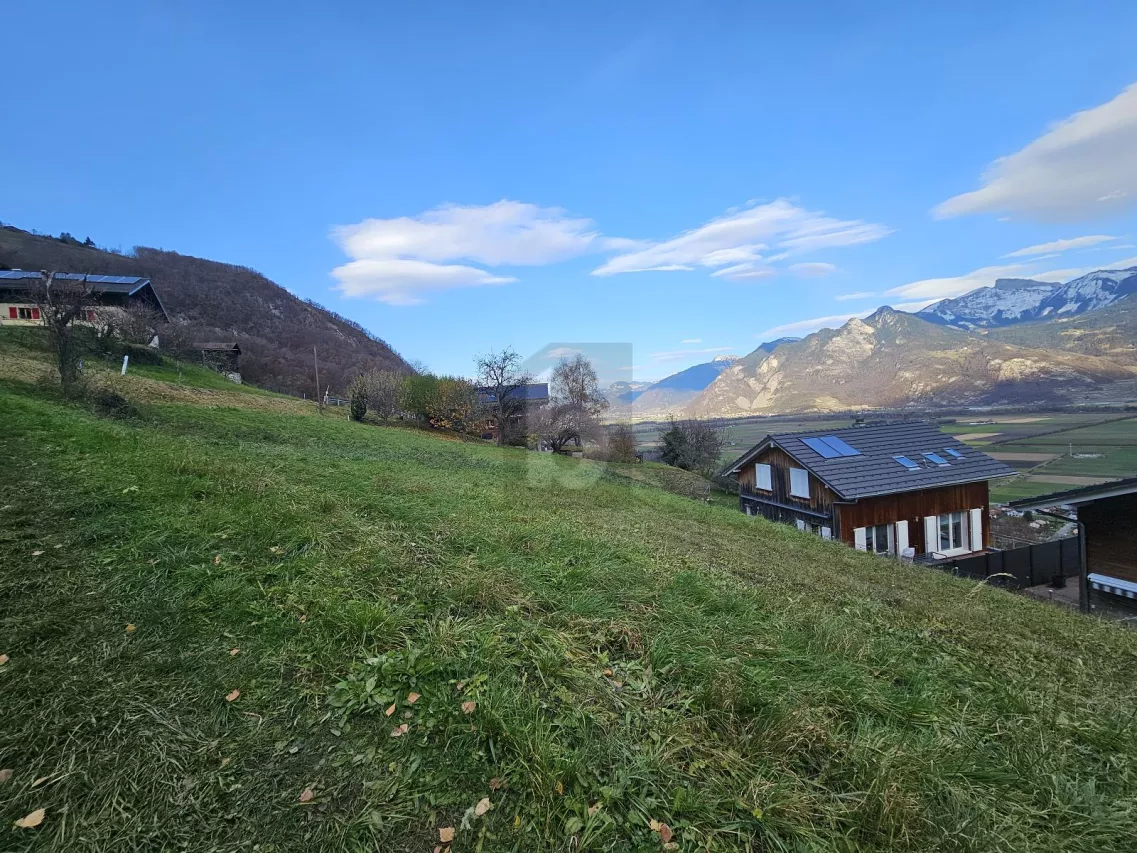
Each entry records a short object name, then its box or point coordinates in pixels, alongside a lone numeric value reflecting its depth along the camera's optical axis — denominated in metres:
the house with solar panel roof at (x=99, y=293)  26.19
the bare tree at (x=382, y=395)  30.11
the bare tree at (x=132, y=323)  24.75
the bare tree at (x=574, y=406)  33.59
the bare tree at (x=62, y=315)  12.07
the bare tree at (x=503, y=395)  30.41
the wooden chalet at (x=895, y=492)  16.30
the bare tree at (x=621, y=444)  34.94
